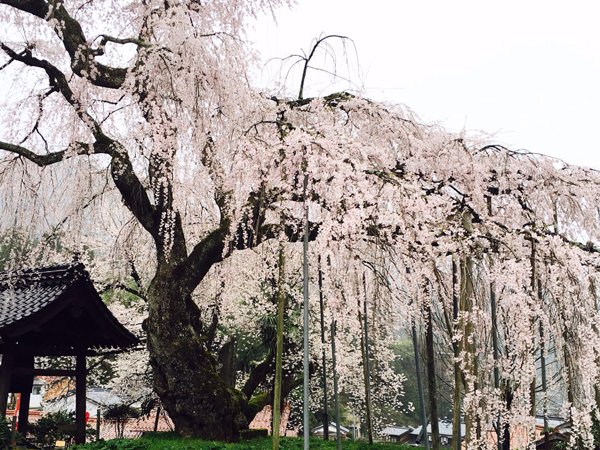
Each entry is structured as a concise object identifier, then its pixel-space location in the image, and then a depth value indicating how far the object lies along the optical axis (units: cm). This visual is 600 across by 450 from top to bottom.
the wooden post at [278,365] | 625
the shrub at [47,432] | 1012
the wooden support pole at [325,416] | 830
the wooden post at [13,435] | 609
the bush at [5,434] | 600
